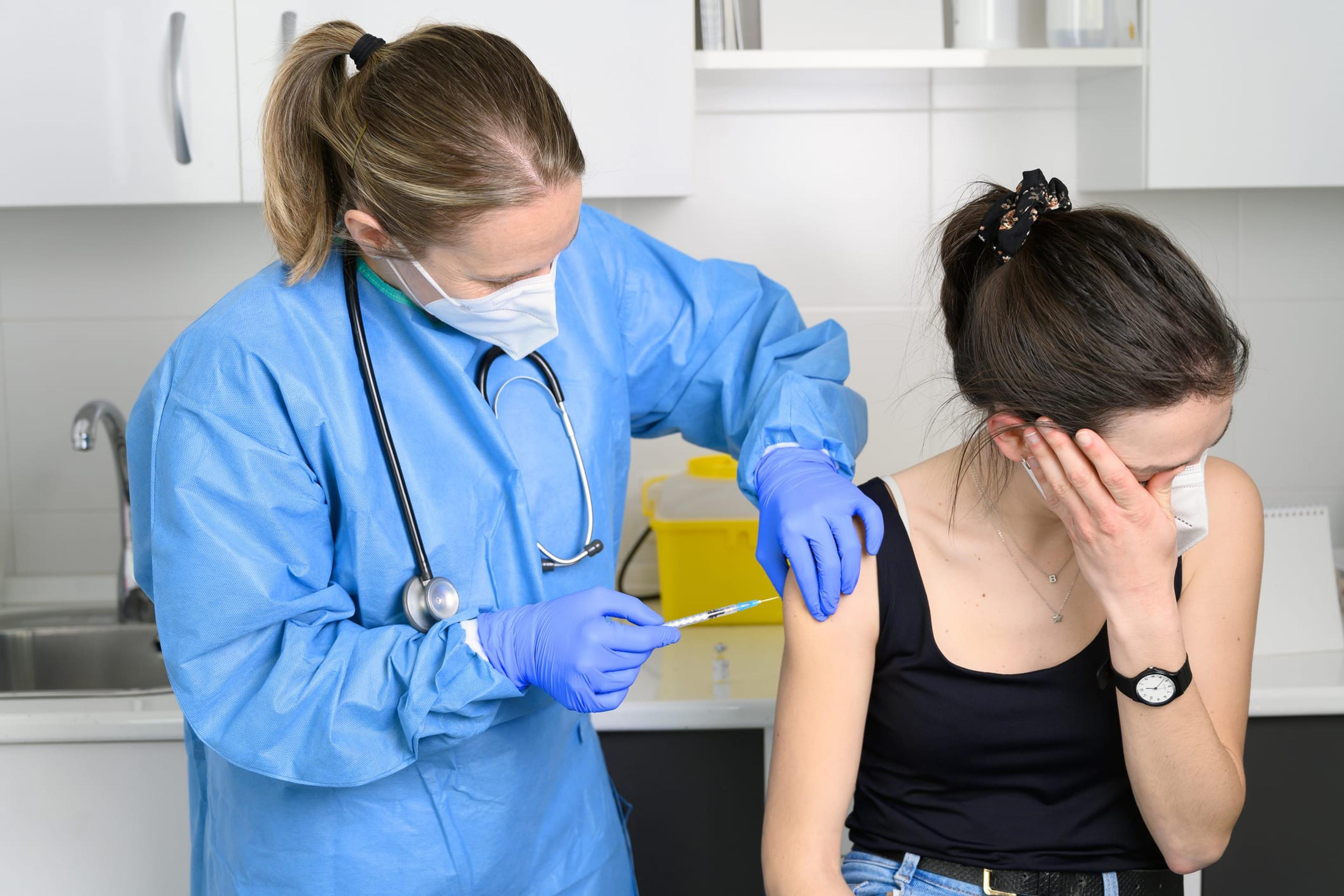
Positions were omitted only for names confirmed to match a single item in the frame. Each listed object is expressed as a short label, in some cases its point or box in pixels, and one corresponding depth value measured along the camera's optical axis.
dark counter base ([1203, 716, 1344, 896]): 1.55
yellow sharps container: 1.79
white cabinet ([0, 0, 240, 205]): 1.59
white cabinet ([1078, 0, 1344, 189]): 1.68
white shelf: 1.71
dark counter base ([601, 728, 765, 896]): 1.57
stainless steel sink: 1.87
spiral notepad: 1.67
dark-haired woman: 1.00
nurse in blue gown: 0.97
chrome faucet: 1.78
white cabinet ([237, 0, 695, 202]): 1.61
